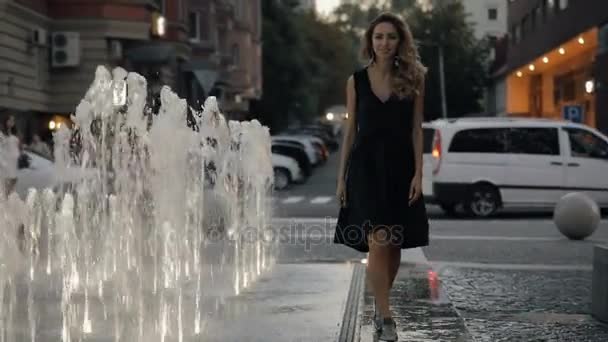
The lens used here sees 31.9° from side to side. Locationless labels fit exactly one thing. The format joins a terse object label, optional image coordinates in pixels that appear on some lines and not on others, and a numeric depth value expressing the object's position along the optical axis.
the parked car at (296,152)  36.88
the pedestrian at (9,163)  14.76
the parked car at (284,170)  33.81
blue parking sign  32.31
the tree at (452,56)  66.88
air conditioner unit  32.53
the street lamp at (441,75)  62.94
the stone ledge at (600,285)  7.80
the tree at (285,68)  72.75
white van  20.00
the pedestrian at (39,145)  27.27
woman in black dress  6.54
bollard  14.72
